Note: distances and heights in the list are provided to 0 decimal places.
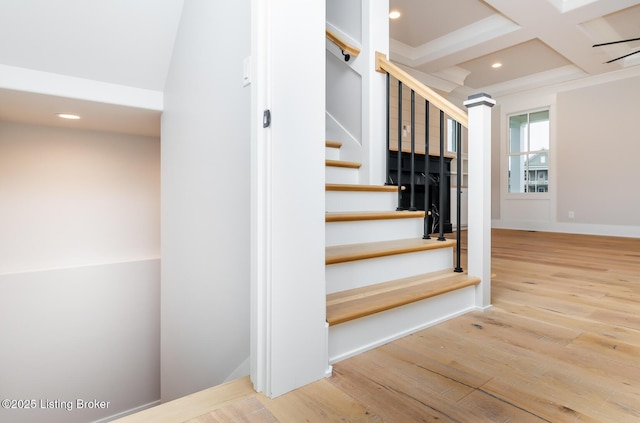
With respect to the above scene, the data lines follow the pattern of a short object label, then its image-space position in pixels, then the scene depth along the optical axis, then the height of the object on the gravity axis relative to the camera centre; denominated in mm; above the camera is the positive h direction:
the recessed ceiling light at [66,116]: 2568 +699
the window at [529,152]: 6195 +1015
